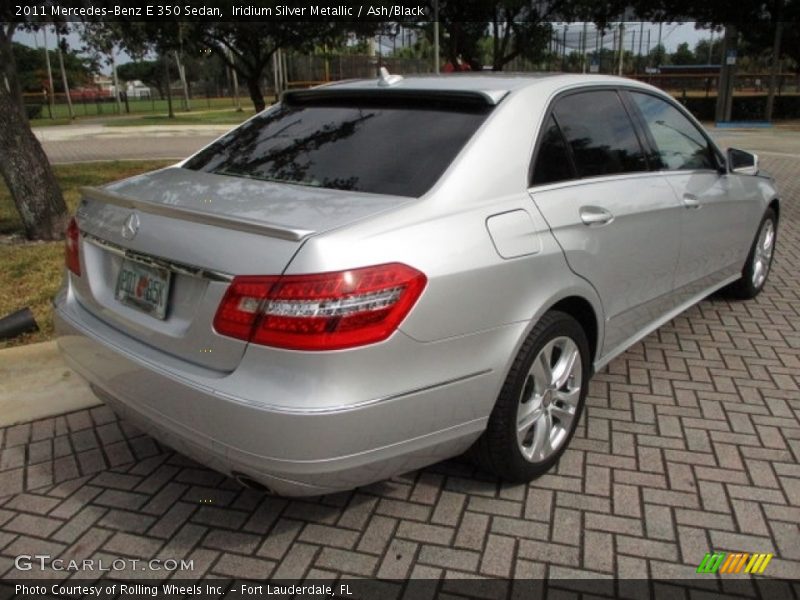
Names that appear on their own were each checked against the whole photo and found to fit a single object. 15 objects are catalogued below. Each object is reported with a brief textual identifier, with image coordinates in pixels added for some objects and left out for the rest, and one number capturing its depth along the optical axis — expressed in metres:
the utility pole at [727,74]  24.47
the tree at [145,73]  66.12
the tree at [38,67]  59.81
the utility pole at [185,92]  39.77
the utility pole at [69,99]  34.39
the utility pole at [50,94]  39.63
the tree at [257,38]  15.28
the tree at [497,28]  27.89
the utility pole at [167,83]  33.03
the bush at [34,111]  37.25
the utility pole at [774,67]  24.06
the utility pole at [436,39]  17.15
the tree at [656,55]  39.31
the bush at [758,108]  27.47
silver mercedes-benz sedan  2.17
